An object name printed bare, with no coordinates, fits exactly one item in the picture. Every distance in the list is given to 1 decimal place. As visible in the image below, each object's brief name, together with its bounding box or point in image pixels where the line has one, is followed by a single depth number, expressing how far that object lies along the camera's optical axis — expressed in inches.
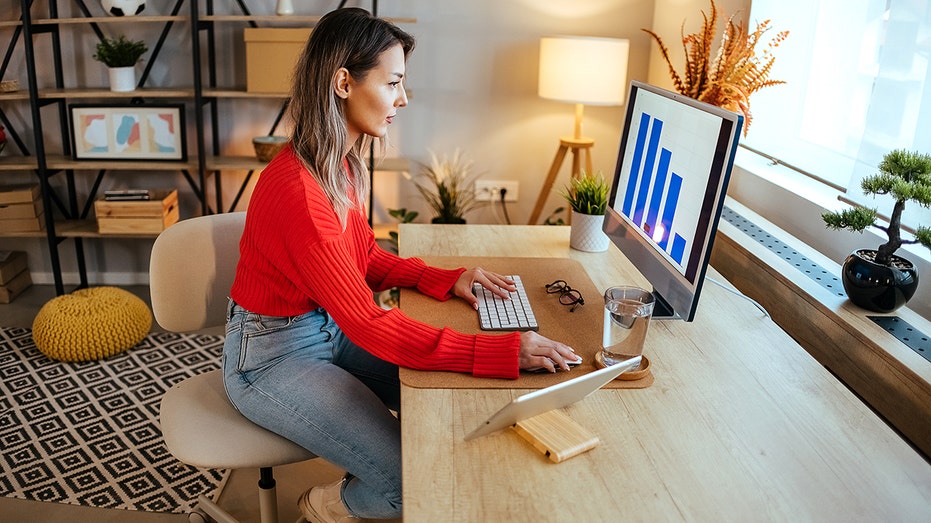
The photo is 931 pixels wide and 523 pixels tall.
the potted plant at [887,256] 56.7
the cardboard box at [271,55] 123.0
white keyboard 58.5
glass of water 51.6
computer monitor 52.3
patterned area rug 85.1
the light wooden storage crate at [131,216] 128.5
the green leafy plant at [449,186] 131.1
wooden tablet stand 42.2
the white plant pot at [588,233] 77.1
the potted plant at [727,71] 81.9
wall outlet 142.2
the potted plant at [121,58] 123.7
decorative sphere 122.6
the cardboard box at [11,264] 133.1
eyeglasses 63.5
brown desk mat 50.6
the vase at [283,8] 125.0
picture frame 129.3
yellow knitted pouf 110.3
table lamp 121.4
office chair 58.6
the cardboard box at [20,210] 129.1
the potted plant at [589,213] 76.7
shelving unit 123.9
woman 53.6
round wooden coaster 51.0
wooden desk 38.7
